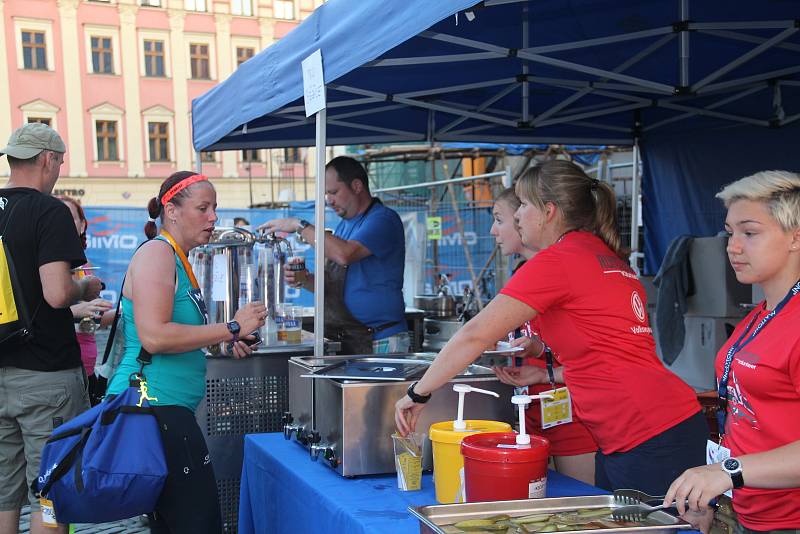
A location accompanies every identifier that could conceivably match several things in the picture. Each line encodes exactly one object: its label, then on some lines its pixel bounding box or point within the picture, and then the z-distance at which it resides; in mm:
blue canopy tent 3328
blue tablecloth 1921
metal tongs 1445
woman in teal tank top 2383
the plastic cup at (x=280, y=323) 3830
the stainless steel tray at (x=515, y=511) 1357
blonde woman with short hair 1654
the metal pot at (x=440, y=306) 5488
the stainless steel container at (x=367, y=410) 2217
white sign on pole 3064
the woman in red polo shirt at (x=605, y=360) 2055
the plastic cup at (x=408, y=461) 2086
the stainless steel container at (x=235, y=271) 3602
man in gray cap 2904
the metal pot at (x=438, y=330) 5064
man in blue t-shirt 3846
